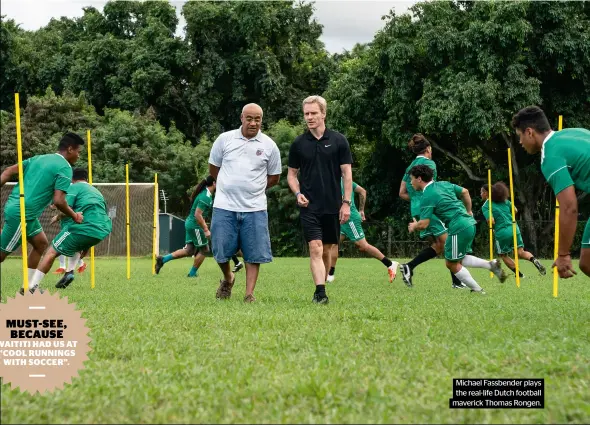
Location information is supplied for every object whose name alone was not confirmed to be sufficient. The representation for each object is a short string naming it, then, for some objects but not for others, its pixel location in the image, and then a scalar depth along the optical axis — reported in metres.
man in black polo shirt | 9.41
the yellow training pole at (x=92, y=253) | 12.83
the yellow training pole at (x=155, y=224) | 17.17
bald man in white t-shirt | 9.42
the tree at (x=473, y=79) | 28.97
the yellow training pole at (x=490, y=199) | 14.70
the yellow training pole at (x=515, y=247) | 13.29
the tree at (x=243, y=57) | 43.22
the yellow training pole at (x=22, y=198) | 8.14
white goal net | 29.42
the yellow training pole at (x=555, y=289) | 10.73
